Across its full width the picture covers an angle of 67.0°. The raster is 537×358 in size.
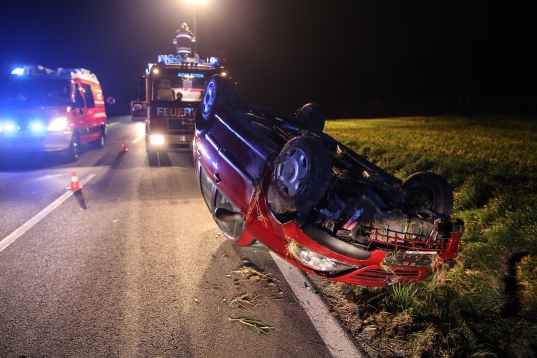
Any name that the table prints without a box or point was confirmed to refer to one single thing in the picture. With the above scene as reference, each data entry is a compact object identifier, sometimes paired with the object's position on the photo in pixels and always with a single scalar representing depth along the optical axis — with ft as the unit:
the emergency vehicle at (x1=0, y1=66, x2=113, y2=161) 32.83
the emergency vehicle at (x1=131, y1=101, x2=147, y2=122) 37.78
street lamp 57.56
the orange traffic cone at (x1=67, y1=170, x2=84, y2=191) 24.48
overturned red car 10.51
